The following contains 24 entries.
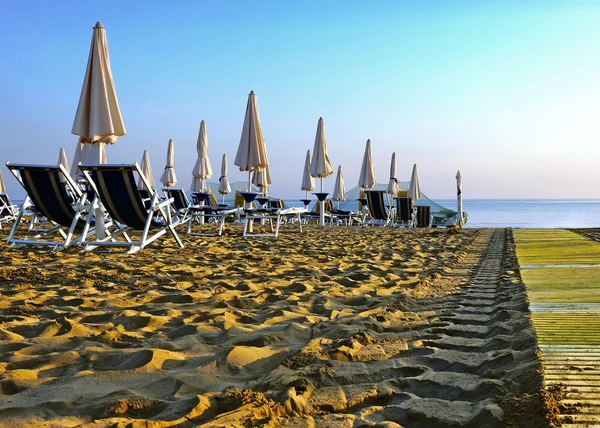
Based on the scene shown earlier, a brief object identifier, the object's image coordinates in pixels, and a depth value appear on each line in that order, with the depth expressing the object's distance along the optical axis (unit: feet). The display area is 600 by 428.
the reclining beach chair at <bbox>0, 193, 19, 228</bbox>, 35.01
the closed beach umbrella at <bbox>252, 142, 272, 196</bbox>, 52.19
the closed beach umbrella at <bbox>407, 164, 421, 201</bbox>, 58.90
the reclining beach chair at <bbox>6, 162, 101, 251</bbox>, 18.63
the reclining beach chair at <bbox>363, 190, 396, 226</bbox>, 45.18
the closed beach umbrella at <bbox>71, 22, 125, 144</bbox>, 20.31
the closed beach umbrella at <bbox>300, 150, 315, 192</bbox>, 58.29
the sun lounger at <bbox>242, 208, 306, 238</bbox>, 27.63
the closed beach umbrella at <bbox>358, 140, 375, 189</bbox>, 54.39
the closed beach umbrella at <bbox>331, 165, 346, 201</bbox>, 63.25
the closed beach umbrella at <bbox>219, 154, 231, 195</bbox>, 57.98
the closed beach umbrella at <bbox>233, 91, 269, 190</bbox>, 33.73
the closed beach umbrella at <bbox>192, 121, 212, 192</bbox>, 48.37
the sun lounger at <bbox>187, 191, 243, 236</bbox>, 28.57
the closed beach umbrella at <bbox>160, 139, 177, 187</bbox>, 52.47
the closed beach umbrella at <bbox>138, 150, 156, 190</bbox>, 51.39
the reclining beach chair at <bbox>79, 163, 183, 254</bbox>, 18.02
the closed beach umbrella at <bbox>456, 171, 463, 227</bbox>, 57.09
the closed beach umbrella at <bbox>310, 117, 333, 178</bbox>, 47.52
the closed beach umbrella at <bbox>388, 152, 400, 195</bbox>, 56.90
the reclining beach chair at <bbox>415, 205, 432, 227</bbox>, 49.83
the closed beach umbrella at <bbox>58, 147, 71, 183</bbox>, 45.47
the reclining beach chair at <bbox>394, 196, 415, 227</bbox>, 47.55
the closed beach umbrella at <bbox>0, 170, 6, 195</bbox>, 44.57
